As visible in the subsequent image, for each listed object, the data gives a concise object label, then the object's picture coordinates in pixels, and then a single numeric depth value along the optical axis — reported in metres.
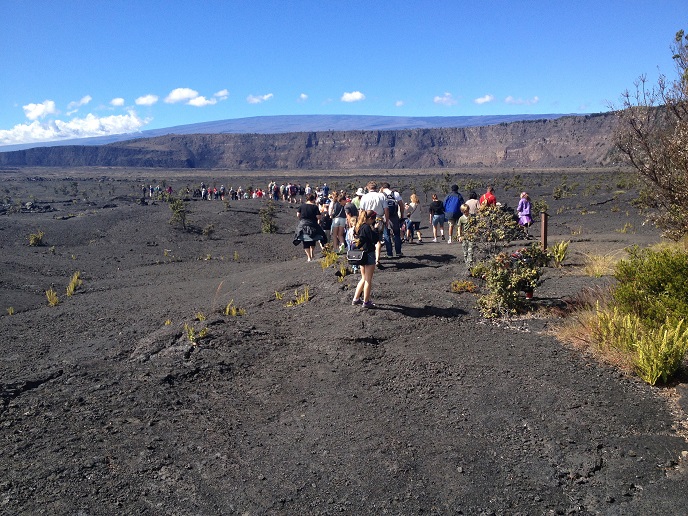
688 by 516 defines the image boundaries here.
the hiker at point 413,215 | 13.32
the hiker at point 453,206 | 12.46
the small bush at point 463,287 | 8.13
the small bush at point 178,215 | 23.86
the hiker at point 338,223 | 11.46
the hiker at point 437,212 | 13.96
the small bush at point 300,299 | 8.50
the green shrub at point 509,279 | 7.14
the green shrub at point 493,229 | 7.62
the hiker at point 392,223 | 10.48
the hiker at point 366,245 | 7.18
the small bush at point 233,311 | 8.23
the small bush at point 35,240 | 19.46
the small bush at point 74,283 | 12.76
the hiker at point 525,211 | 12.73
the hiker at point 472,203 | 10.95
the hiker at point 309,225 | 11.12
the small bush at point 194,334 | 6.70
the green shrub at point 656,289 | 5.88
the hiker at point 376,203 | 9.31
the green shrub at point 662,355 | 5.11
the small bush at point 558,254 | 9.42
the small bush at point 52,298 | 11.50
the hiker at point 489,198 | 10.25
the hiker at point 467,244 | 7.94
